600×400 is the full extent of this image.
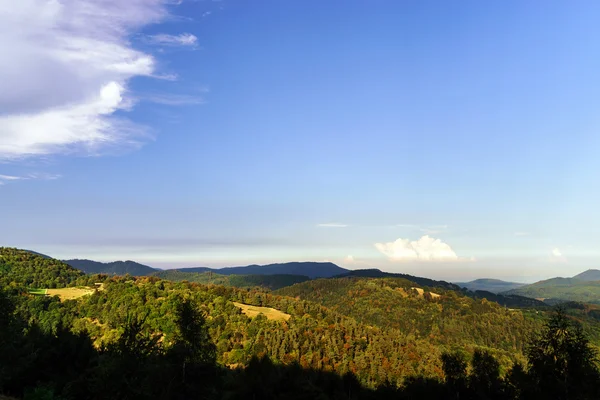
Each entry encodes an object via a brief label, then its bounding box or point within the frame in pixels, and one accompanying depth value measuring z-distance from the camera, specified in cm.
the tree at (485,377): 5059
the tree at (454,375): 5388
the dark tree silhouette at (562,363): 3309
